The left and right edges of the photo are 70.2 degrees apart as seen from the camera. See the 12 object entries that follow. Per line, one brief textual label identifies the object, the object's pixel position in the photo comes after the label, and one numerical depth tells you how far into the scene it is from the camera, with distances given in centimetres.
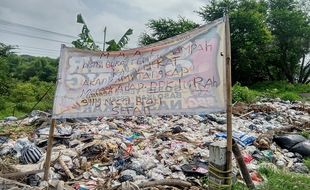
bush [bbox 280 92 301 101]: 1014
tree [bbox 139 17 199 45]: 1569
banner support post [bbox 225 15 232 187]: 219
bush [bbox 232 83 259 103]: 889
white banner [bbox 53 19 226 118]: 226
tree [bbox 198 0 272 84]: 1450
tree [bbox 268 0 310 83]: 1548
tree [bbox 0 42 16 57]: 1669
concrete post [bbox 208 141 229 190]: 228
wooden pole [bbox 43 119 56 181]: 254
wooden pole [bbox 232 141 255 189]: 244
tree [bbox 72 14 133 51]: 706
